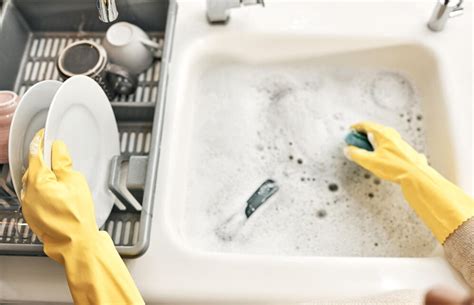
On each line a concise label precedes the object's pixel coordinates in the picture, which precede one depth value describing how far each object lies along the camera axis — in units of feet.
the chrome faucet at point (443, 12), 3.44
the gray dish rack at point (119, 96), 3.05
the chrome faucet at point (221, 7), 3.60
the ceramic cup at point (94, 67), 3.36
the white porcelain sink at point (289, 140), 2.92
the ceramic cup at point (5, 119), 2.98
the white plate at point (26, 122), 2.69
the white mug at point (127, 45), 3.53
